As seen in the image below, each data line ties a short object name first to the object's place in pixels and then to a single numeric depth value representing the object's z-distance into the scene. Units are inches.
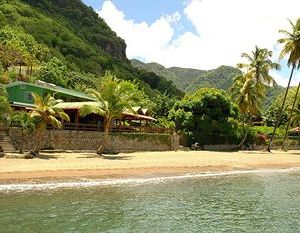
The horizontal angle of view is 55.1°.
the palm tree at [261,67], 1523.9
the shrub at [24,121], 913.9
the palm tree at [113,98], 1013.8
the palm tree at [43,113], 885.7
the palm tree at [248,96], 1548.1
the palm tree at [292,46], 1456.2
